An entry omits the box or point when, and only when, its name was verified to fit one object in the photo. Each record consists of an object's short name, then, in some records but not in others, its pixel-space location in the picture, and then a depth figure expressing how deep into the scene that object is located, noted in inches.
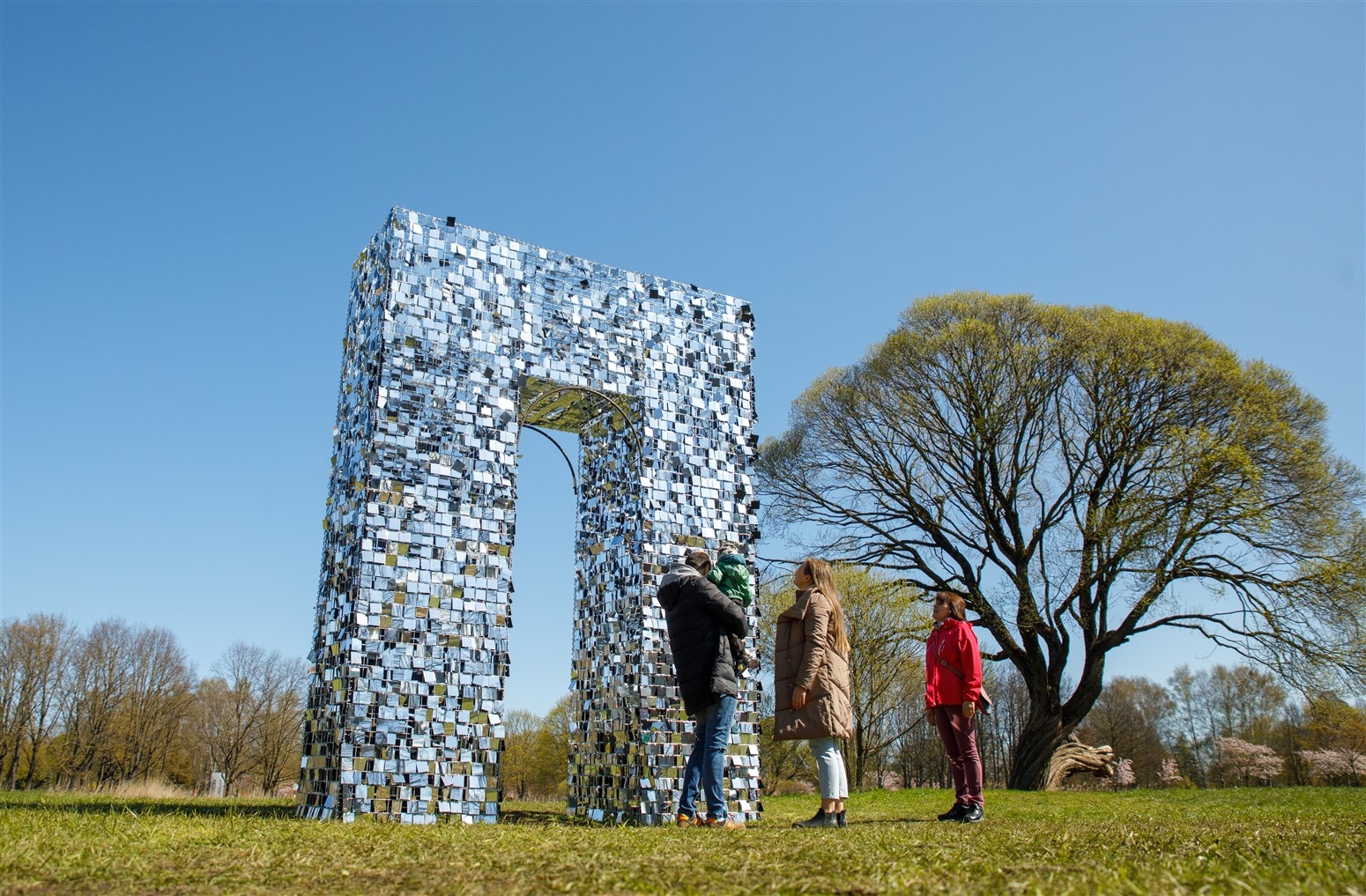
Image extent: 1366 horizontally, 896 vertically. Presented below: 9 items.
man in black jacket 233.0
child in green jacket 261.4
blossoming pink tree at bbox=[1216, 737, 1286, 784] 1262.3
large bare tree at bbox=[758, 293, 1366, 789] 600.4
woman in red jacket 255.6
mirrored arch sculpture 253.6
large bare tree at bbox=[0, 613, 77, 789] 1136.2
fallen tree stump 657.0
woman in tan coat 230.4
